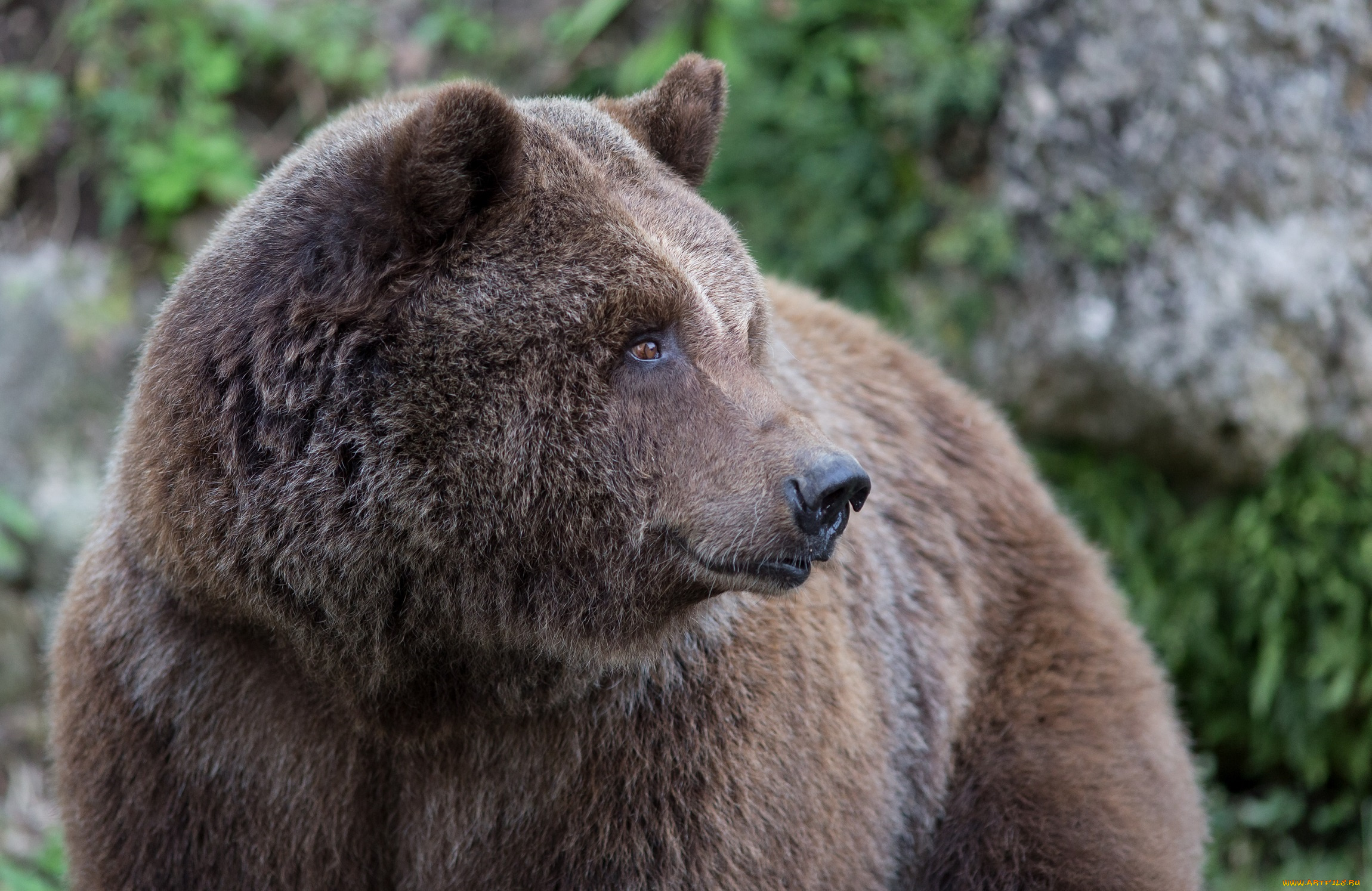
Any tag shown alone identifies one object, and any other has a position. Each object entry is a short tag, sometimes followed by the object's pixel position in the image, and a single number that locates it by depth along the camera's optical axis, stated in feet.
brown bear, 20.47
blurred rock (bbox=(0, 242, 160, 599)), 46.21
